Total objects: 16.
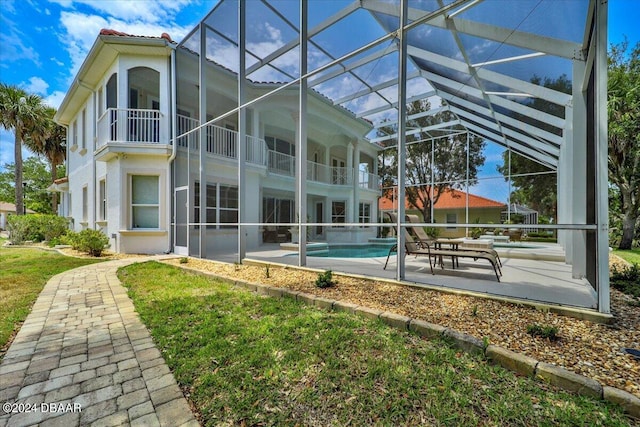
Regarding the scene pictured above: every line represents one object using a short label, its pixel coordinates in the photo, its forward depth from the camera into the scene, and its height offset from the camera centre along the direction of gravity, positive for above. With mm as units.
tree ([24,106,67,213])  18328 +5185
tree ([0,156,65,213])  32906 +3989
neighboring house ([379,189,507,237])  22547 +502
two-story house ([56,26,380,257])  9398 +2488
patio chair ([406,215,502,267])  6727 -469
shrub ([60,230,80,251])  9422 -904
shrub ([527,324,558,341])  2557 -1087
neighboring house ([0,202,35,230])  36306 +730
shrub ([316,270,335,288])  4480 -1062
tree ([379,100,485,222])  14727 +3616
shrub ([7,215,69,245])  12750 -549
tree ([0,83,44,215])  16297 +5822
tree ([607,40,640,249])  11109 +3056
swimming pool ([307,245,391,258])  9615 -1412
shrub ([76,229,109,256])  8781 -844
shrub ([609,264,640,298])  4019 -1062
